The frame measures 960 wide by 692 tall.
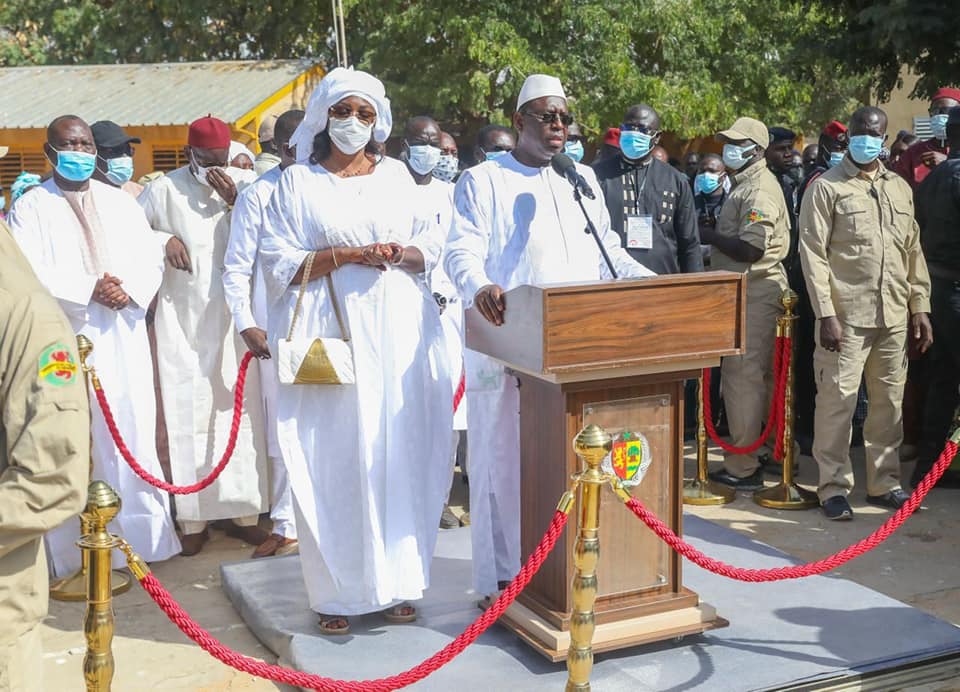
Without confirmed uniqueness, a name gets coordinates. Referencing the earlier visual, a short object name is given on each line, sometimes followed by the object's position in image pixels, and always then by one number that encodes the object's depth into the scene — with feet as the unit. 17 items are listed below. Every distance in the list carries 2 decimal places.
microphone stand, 15.30
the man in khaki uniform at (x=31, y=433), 8.61
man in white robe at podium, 16.62
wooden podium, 13.89
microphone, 15.58
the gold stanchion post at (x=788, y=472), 23.89
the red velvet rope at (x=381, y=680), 11.89
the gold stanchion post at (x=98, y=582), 11.28
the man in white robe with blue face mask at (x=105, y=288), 20.10
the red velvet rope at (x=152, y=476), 20.04
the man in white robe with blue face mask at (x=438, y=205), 18.14
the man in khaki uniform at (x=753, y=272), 25.12
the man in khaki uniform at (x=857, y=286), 22.49
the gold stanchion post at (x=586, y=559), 12.64
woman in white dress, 16.34
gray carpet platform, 14.87
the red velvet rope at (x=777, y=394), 23.84
